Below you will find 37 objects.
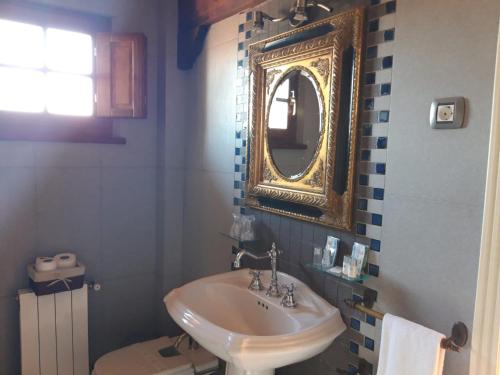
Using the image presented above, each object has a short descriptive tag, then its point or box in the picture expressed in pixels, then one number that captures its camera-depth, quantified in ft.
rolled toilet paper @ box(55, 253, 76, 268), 6.75
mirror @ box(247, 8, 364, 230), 4.56
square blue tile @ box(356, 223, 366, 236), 4.50
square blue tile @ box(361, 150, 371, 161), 4.41
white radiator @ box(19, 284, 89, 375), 6.52
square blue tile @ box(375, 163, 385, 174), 4.26
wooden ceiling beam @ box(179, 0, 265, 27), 6.03
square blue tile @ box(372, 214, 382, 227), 4.31
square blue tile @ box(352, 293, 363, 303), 4.56
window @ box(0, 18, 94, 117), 6.66
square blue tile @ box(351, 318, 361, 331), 4.62
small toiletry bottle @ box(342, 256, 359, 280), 4.41
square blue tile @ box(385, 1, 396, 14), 4.07
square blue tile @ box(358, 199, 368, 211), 4.47
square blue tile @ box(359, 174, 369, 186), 4.44
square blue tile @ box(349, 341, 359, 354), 4.65
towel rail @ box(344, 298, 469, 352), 3.52
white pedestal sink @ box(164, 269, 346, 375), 4.05
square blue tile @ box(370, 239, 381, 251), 4.34
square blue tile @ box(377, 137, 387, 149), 4.22
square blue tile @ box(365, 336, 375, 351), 4.46
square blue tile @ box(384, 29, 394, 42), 4.10
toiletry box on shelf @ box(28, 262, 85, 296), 6.47
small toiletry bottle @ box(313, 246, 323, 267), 4.96
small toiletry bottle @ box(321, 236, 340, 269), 4.79
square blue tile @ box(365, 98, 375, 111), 4.33
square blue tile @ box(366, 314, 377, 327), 4.44
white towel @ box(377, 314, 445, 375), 3.55
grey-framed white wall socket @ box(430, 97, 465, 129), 3.55
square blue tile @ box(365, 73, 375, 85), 4.32
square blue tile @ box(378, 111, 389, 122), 4.19
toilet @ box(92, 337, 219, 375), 6.22
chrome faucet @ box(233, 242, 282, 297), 5.30
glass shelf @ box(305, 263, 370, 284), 4.39
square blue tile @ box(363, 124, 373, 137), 4.37
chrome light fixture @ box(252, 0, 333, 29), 4.79
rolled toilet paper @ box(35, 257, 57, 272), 6.54
